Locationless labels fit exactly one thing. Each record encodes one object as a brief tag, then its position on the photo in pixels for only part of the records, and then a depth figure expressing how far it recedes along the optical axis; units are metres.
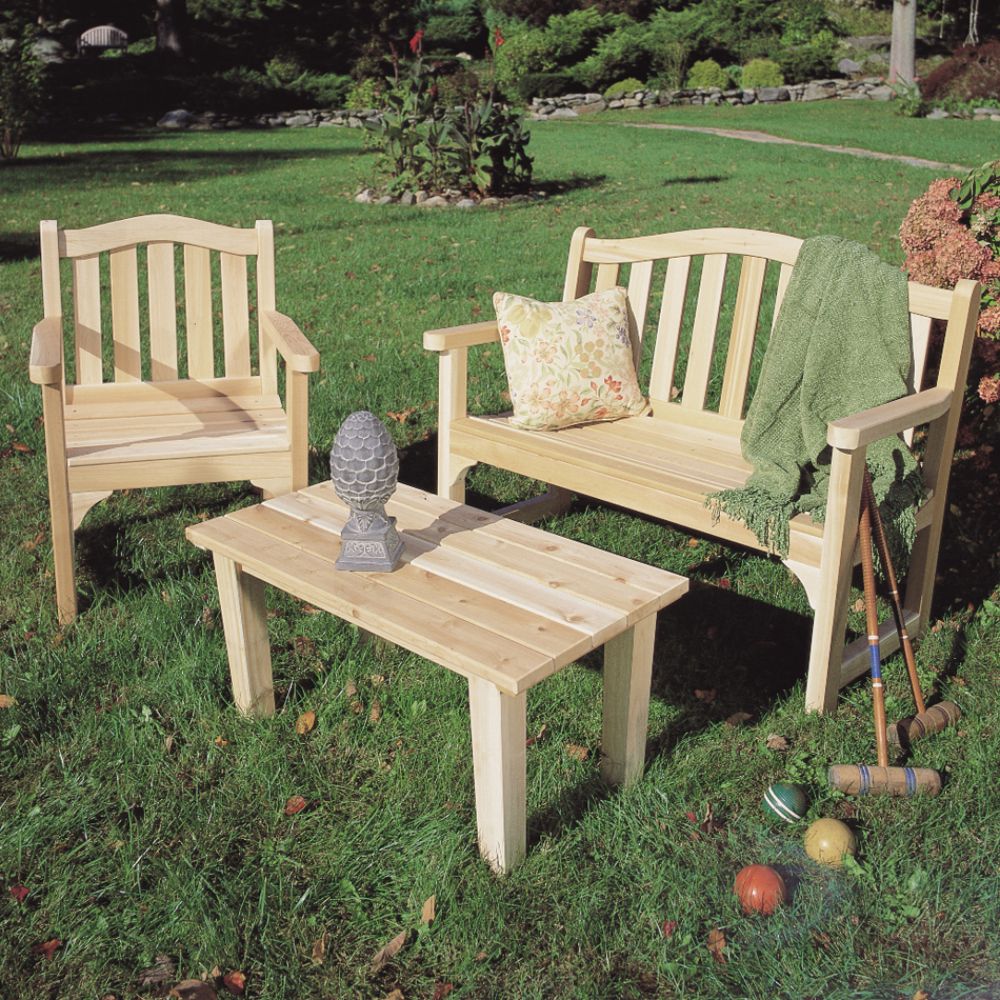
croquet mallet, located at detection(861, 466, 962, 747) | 2.87
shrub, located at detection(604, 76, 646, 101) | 23.53
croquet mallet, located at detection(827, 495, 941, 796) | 2.62
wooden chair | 3.39
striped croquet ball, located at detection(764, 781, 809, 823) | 2.56
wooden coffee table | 2.29
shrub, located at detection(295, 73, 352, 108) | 23.30
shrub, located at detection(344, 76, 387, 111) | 22.16
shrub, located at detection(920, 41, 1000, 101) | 21.11
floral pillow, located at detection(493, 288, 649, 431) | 3.77
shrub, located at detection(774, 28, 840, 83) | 24.72
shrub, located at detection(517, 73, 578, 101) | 23.47
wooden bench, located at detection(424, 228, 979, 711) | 2.95
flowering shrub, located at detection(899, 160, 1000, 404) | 3.77
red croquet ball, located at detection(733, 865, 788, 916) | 2.28
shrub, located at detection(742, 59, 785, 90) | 24.33
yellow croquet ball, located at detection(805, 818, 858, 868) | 2.41
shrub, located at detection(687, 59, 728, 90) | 24.23
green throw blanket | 3.15
